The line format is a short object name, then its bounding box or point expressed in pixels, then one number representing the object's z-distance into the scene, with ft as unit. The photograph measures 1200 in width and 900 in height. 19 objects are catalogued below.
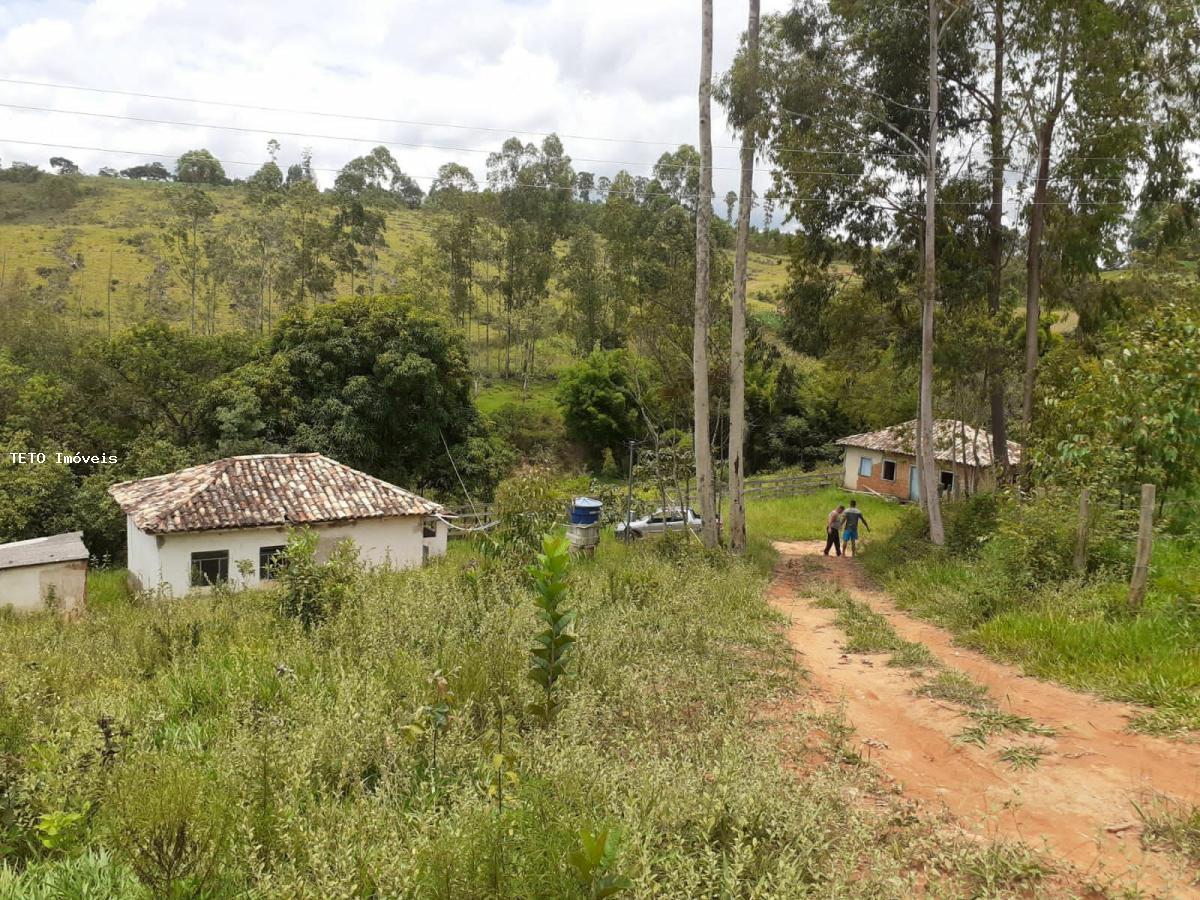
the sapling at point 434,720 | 13.58
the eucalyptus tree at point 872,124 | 51.75
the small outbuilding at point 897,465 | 93.50
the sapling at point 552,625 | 15.58
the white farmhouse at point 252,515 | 58.34
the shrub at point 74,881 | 9.65
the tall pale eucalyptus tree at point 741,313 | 50.31
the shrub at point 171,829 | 9.80
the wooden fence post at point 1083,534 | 31.09
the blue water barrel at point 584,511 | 59.57
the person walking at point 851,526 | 60.85
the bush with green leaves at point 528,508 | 37.91
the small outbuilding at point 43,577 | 51.70
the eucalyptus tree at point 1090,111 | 49.14
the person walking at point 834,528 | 61.98
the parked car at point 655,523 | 76.02
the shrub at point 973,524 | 47.80
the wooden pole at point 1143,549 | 25.80
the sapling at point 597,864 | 8.57
